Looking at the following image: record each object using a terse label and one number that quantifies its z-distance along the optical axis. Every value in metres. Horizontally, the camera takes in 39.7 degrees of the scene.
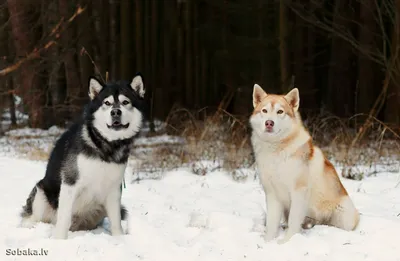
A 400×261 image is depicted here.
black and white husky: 4.91
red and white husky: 5.07
